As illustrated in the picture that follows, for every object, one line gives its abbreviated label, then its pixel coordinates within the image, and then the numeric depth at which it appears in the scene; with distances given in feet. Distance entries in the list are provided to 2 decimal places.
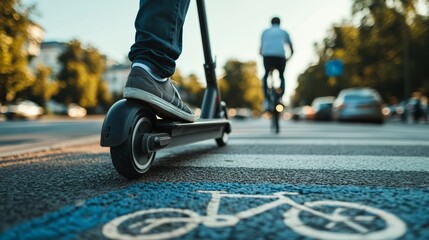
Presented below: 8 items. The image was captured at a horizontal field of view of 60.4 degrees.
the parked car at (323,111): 77.58
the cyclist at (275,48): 22.57
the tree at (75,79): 177.78
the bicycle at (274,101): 23.47
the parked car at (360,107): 50.90
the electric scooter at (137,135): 6.32
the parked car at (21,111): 92.43
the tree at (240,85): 281.95
